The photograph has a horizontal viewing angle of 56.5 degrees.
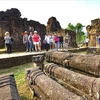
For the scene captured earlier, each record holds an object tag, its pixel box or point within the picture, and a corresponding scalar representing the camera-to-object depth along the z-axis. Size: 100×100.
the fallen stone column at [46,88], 1.36
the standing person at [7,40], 5.49
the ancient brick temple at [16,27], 7.57
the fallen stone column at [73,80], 1.57
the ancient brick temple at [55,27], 11.47
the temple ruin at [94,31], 11.03
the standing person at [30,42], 6.33
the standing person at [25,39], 6.33
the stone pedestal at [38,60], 2.93
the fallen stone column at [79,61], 2.03
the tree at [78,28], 23.51
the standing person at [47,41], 6.55
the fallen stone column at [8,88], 1.28
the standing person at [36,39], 5.85
